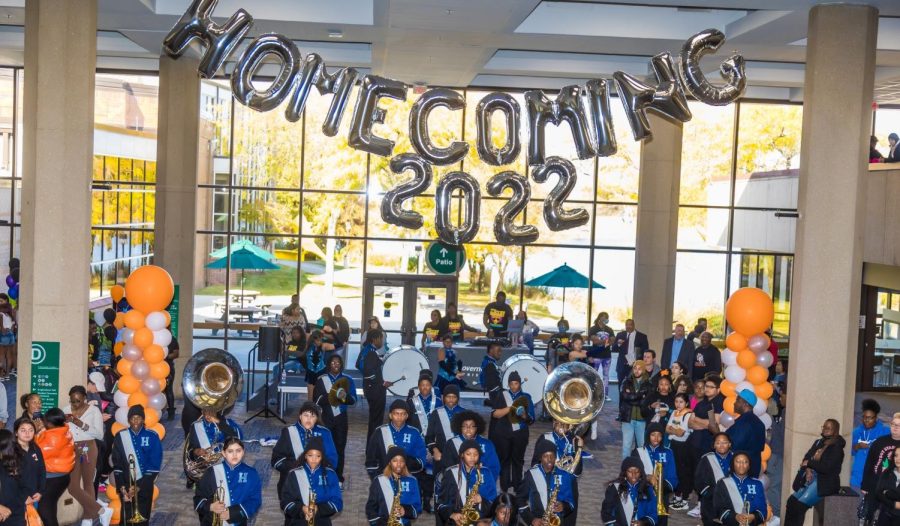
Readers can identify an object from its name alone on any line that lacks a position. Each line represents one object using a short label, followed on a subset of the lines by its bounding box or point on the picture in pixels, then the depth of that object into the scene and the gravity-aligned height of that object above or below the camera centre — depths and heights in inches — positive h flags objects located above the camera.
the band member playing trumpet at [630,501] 387.9 -91.2
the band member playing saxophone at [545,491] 388.8 -89.8
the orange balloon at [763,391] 541.0 -71.2
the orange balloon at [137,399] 528.4 -85.3
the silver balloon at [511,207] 487.8 +11.9
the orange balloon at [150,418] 518.9 -92.2
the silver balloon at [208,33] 424.2 +72.0
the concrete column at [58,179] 460.4 +15.4
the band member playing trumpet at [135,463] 425.1 -93.4
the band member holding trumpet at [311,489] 366.0 -86.7
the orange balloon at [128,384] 529.3 -78.7
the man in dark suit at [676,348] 714.2 -68.9
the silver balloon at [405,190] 476.1 +17.0
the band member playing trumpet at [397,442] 437.1 -84.5
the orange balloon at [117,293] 748.6 -50.3
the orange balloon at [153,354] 541.3 -65.1
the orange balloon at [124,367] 534.9 -71.0
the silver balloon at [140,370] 534.0 -72.1
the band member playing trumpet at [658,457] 429.7 -84.2
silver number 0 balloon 482.6 +9.8
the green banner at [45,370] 473.1 -65.7
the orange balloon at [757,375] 538.9 -63.2
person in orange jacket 410.6 -88.2
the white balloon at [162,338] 547.8 -58.0
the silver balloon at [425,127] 466.3 +43.3
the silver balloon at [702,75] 451.5 +69.4
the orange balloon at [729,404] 527.3 -76.7
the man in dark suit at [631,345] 731.1 -69.4
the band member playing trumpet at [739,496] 391.5 -89.1
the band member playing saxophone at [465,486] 379.2 -86.7
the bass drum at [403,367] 647.8 -80.1
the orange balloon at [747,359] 538.0 -55.5
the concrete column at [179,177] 754.2 +29.4
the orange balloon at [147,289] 542.6 -33.8
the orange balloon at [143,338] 539.5 -57.4
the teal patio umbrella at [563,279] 860.0 -33.5
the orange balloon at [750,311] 534.9 -32.5
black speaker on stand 682.2 -73.1
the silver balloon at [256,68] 437.4 +60.4
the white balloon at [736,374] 540.4 -63.3
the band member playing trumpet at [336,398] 522.6 -80.2
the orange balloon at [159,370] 542.9 -73.5
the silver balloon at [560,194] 483.8 +18.1
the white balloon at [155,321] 544.4 -49.4
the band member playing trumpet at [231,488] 361.7 -86.2
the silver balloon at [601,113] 460.4 +51.3
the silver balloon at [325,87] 445.1 +56.4
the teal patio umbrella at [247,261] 853.8 -29.1
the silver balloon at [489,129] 469.1 +44.8
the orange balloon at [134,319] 542.6 -48.7
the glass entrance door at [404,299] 932.6 -57.6
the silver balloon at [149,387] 537.0 -80.5
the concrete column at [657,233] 831.1 +5.2
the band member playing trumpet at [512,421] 509.0 -85.2
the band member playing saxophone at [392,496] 369.7 -89.4
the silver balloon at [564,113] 465.4 +51.2
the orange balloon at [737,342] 539.5 -47.8
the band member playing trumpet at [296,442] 418.0 -81.0
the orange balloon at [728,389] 540.7 -70.9
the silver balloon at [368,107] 453.4 +49.3
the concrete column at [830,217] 473.1 +12.8
